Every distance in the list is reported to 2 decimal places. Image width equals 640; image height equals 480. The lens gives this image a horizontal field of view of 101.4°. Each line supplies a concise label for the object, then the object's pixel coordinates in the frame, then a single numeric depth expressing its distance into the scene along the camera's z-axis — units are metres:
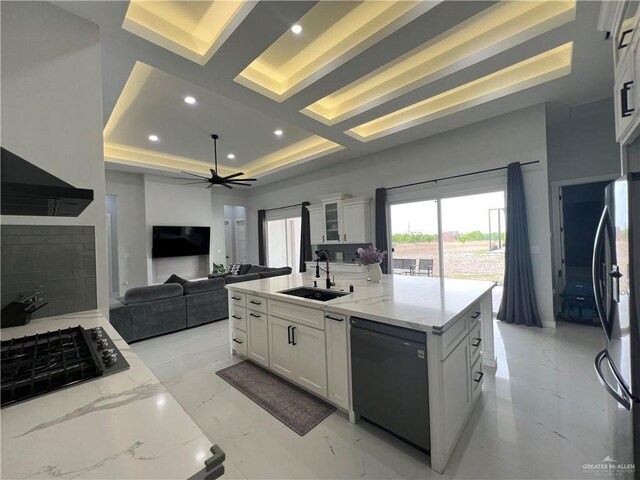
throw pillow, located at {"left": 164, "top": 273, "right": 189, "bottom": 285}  4.21
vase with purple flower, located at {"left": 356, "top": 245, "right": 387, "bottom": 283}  2.81
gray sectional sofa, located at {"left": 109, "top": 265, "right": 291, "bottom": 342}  3.43
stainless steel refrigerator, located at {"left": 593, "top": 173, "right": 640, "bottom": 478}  1.16
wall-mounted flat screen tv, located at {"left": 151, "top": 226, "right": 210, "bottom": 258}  6.33
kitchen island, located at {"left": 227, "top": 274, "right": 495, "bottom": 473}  1.51
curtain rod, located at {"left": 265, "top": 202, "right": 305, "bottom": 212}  6.96
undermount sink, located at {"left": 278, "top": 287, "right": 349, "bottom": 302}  2.30
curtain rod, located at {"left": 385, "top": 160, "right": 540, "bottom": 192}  3.73
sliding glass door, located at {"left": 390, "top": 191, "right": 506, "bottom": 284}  4.14
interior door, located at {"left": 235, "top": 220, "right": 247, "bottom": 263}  8.95
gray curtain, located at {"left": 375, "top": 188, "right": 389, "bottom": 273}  5.12
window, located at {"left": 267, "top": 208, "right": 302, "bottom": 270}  7.65
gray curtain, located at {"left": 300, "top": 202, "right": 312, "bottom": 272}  6.64
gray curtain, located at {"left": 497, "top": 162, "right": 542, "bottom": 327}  3.68
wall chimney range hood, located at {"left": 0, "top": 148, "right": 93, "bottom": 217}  0.95
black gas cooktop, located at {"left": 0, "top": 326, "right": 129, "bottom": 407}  0.85
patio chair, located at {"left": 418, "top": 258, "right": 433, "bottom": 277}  4.84
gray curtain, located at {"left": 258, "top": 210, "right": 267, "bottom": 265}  7.89
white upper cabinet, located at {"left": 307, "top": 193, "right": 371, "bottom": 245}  5.34
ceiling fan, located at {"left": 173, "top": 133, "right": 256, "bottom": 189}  4.66
